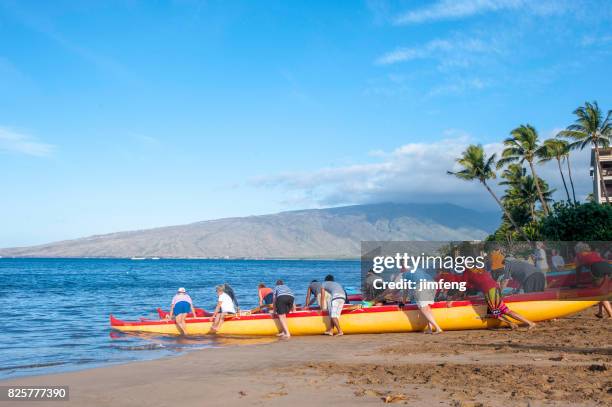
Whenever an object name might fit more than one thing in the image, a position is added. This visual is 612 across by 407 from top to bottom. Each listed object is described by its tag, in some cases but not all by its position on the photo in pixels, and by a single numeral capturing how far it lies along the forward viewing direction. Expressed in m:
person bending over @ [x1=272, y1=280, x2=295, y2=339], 14.07
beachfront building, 49.97
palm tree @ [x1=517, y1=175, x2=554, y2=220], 51.41
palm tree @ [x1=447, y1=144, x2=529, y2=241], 45.81
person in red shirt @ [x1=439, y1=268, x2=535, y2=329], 12.84
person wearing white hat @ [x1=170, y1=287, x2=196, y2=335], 15.16
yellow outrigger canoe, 13.23
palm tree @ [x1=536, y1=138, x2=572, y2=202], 45.81
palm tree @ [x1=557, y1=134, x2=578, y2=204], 46.40
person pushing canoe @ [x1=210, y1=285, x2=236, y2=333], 14.90
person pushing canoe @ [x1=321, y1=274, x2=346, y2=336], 13.75
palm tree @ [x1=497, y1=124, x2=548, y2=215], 45.41
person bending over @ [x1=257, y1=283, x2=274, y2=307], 15.74
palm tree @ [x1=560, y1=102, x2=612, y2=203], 44.09
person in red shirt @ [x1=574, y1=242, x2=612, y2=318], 13.09
